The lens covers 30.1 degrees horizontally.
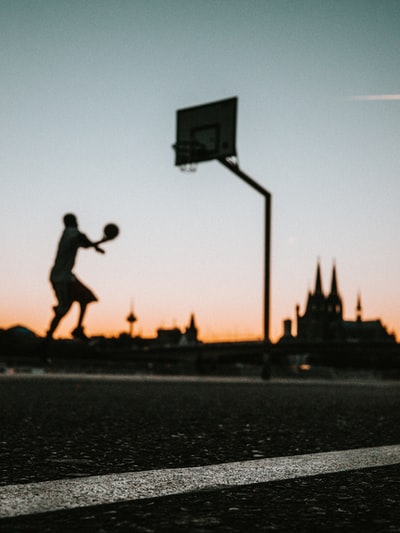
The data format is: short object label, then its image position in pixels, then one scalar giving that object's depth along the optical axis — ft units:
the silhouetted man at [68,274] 26.07
